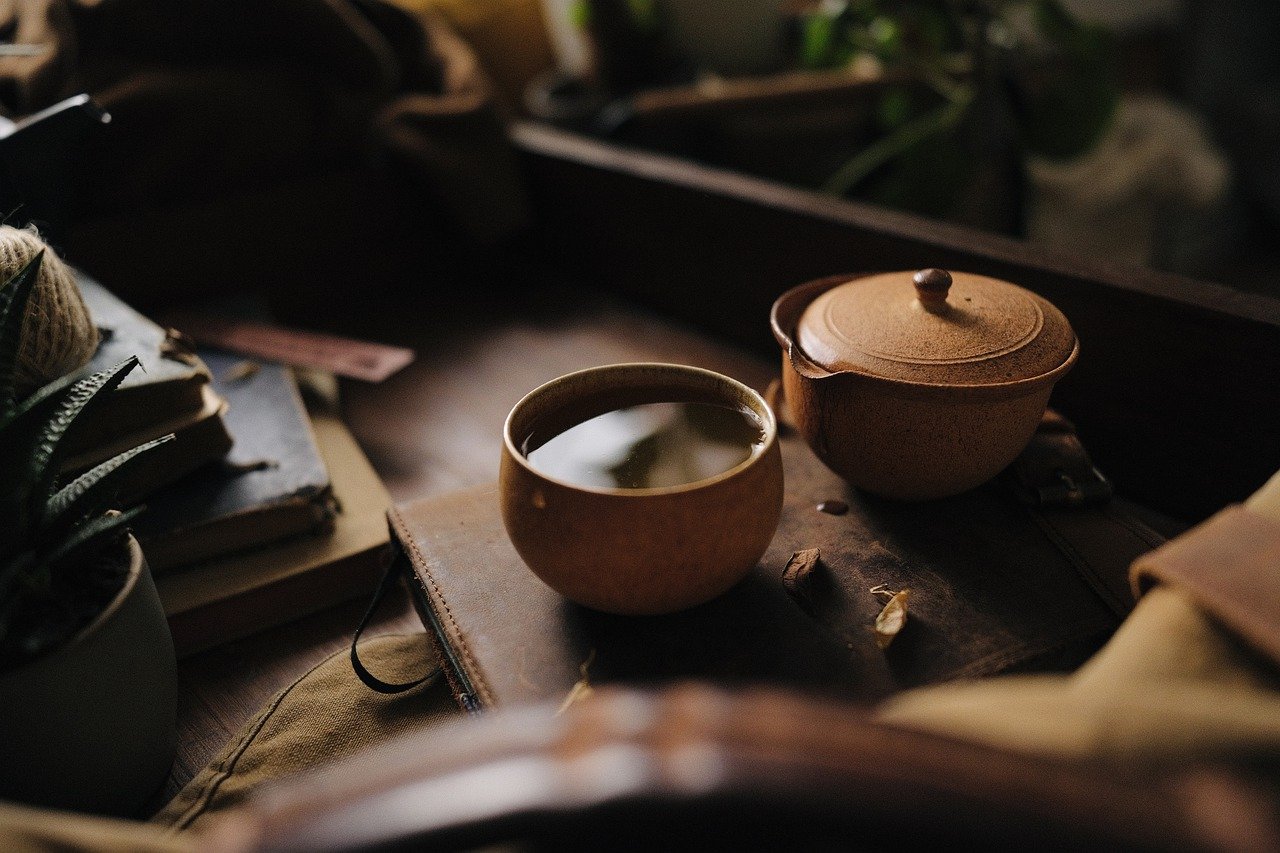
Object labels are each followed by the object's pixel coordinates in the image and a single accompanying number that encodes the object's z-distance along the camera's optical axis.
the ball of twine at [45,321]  0.69
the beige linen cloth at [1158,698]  0.38
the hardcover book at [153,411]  0.79
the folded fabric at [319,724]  0.66
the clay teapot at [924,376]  0.67
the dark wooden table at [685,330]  0.79
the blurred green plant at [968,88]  1.65
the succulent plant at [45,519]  0.57
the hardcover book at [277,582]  0.81
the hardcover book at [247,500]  0.82
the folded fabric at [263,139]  1.22
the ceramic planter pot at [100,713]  0.56
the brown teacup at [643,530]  0.57
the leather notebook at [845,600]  0.62
